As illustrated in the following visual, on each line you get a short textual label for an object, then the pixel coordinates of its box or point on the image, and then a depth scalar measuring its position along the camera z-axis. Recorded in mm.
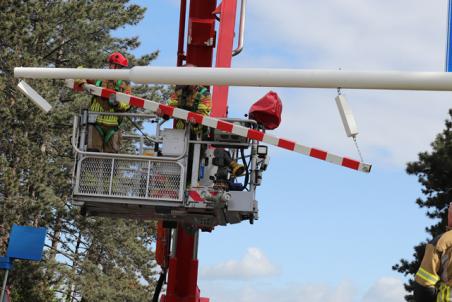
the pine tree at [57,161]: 27000
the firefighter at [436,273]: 7773
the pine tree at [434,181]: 26688
